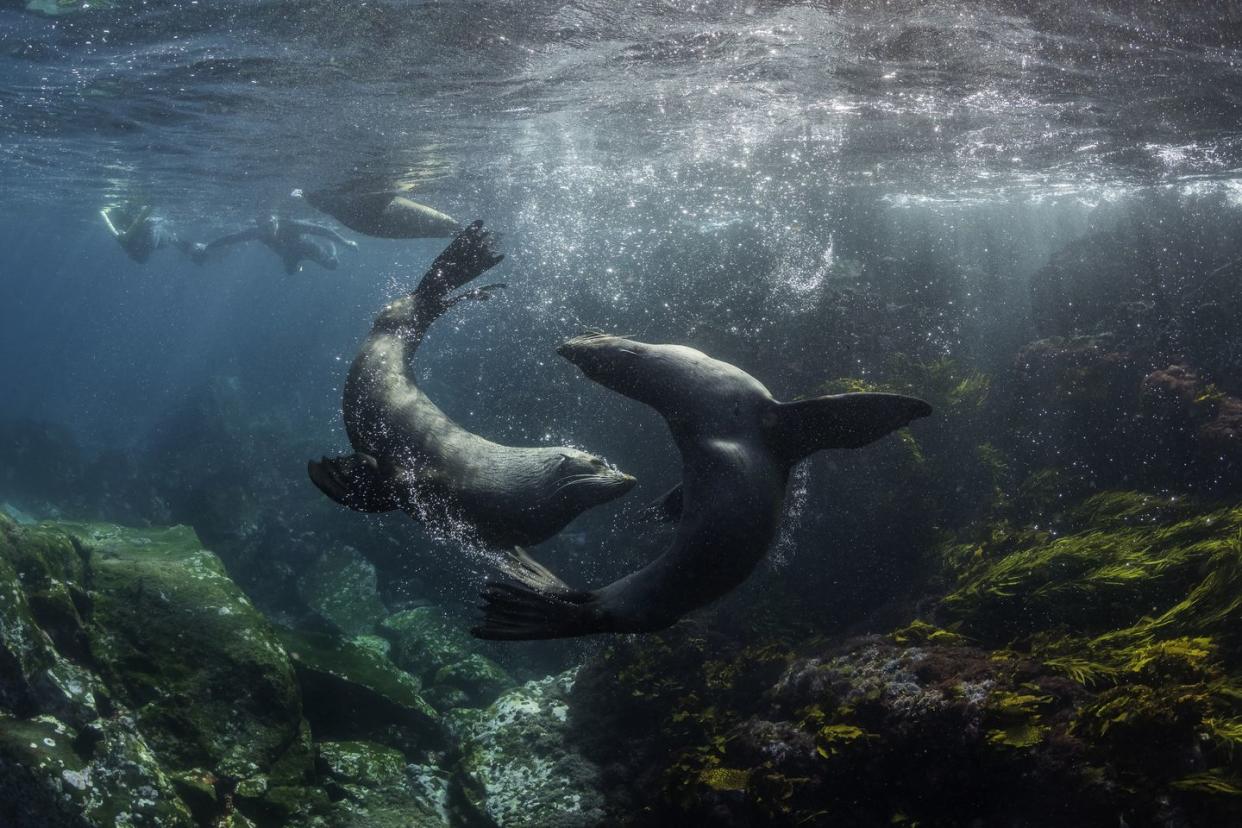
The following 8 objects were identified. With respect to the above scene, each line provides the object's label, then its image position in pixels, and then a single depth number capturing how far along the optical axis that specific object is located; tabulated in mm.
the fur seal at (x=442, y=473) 3928
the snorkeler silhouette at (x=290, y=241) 19906
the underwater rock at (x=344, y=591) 13242
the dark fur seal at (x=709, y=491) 3416
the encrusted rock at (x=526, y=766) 6273
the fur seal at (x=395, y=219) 13594
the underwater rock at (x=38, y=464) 23656
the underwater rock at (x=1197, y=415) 8281
